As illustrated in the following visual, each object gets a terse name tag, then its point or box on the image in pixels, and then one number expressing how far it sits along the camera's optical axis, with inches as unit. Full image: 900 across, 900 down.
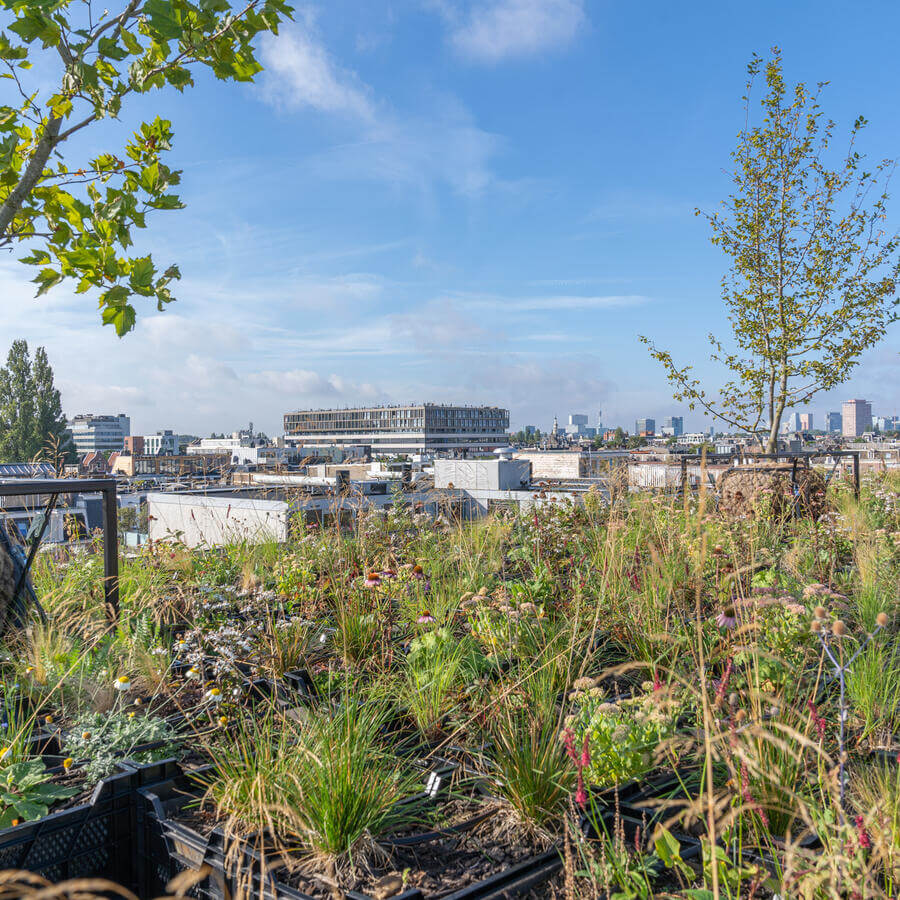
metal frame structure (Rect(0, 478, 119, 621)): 104.9
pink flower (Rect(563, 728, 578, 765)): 61.9
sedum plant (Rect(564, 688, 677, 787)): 70.2
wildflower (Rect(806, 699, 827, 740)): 57.5
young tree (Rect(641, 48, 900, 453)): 314.7
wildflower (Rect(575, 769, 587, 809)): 53.4
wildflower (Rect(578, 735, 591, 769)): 54.4
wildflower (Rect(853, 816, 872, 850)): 46.7
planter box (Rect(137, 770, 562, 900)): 57.7
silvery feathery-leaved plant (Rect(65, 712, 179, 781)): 79.3
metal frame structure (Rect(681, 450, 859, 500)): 233.9
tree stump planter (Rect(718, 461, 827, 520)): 241.5
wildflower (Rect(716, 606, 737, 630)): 68.5
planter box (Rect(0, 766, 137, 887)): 65.5
